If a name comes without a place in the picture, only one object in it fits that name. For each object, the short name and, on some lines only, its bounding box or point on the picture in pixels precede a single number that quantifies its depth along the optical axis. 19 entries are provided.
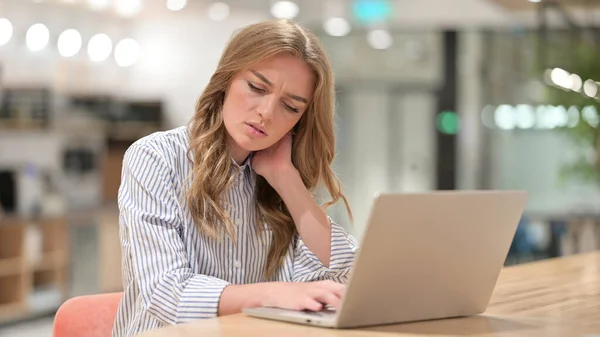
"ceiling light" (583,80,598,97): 7.05
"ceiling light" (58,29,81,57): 10.55
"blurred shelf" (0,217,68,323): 7.95
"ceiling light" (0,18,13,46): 9.47
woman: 1.80
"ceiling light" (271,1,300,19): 11.74
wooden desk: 1.49
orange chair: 1.93
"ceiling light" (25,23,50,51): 9.94
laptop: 1.48
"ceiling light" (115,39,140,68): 12.12
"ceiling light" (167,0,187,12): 11.59
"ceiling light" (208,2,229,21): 11.56
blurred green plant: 7.12
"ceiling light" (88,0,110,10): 10.73
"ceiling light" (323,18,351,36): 11.90
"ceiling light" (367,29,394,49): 11.95
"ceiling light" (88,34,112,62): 11.19
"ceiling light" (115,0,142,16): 11.57
